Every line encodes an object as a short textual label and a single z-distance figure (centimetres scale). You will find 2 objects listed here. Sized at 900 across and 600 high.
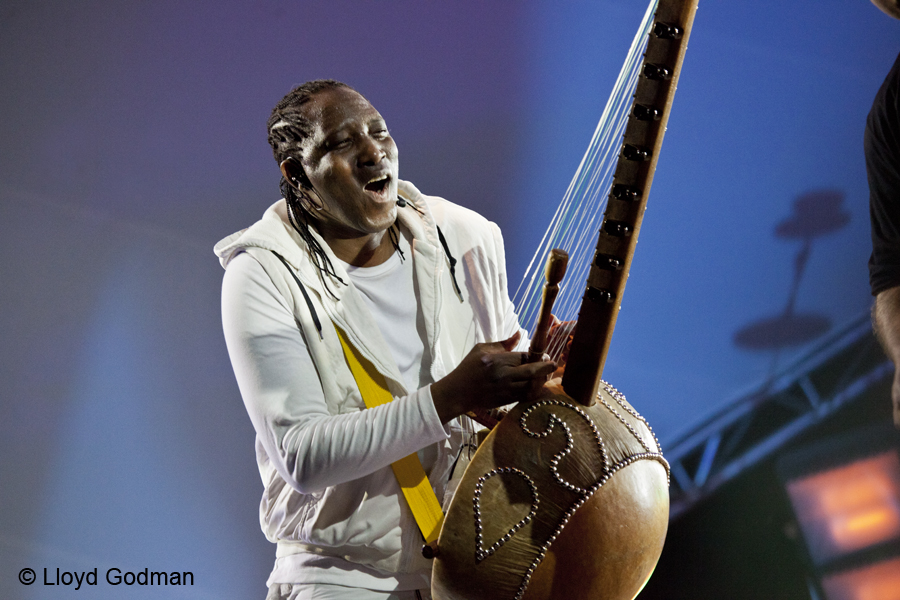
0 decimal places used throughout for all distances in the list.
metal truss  634
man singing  569
